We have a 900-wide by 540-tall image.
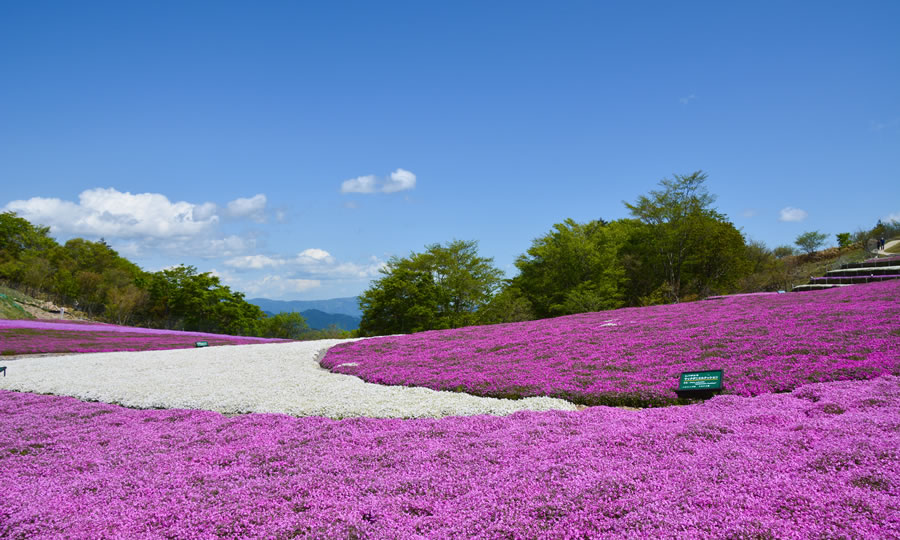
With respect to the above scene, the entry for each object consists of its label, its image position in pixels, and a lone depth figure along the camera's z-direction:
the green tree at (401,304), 55.56
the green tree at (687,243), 48.47
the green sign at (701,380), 9.41
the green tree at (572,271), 46.02
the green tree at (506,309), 44.09
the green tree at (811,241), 70.50
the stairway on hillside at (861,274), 30.07
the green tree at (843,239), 70.86
